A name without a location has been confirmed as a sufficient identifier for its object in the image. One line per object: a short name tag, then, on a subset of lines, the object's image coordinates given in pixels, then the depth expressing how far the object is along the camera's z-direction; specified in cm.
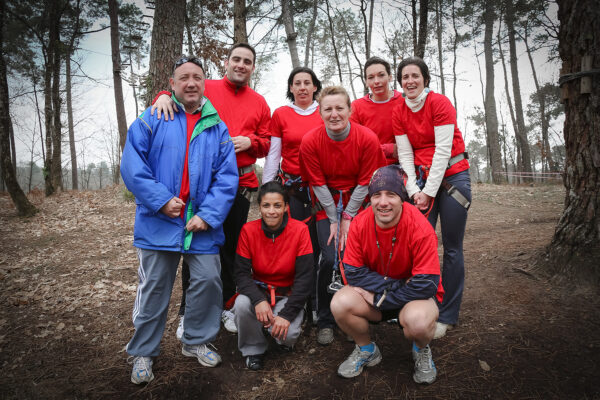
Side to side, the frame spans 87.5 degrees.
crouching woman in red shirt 282
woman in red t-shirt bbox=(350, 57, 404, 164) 330
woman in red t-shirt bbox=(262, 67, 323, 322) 343
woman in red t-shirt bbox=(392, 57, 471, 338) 291
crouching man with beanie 240
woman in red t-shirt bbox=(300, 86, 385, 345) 297
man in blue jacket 257
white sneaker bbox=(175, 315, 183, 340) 319
